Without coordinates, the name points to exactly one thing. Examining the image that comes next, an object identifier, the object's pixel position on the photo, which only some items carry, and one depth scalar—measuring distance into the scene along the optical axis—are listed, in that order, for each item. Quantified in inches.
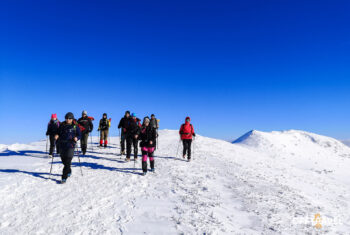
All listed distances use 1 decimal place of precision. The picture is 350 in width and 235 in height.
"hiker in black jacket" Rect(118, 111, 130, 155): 429.2
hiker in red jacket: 457.7
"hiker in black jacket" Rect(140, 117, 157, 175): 319.9
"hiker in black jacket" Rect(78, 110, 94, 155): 447.2
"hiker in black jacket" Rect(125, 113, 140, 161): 404.5
